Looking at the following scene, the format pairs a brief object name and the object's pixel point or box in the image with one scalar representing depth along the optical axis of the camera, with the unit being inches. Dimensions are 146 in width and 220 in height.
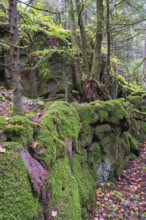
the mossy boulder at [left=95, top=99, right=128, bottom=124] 238.5
